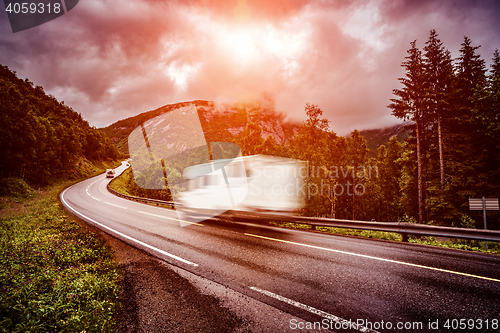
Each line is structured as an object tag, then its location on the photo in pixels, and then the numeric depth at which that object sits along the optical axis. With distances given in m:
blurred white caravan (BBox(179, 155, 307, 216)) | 9.12
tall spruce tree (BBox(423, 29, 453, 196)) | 16.89
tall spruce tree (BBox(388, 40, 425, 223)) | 17.75
